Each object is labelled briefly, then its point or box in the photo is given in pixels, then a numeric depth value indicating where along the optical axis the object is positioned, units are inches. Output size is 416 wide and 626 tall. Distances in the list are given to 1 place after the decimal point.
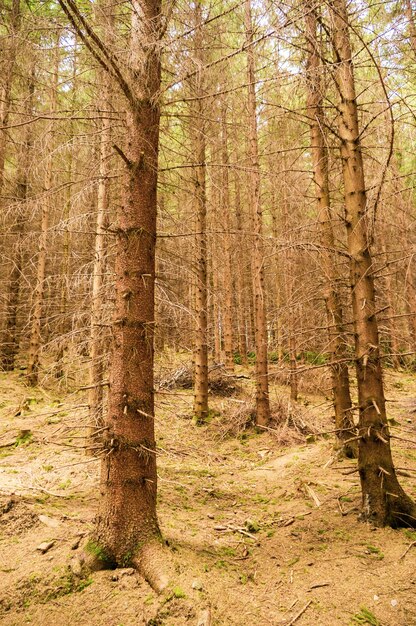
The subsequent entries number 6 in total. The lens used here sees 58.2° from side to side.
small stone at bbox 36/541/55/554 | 134.7
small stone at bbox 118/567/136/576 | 117.0
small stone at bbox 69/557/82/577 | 119.2
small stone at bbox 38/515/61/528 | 153.3
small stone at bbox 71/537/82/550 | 132.8
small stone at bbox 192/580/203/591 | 111.4
